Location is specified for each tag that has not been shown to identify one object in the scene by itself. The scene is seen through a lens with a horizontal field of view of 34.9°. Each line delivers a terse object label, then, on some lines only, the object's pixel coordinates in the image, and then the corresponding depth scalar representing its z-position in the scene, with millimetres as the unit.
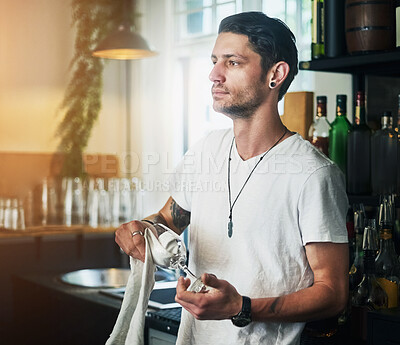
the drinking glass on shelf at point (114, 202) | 4270
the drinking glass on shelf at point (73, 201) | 4344
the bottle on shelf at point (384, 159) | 1601
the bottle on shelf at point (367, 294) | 1518
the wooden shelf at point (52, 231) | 3988
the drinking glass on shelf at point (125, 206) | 4278
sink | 2249
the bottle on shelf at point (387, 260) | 1519
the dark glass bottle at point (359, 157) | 1623
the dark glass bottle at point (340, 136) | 1664
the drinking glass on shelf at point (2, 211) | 3969
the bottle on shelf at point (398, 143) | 1594
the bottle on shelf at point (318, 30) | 1703
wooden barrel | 1576
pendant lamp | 3484
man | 1215
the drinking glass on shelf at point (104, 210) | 4320
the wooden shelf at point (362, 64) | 1548
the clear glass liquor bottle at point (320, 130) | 1704
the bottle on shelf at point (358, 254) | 1605
